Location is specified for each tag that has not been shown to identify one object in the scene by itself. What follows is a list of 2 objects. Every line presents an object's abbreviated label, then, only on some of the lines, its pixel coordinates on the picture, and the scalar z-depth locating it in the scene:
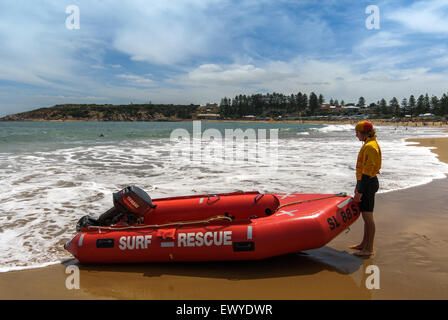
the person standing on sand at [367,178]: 3.72
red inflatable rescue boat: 3.51
